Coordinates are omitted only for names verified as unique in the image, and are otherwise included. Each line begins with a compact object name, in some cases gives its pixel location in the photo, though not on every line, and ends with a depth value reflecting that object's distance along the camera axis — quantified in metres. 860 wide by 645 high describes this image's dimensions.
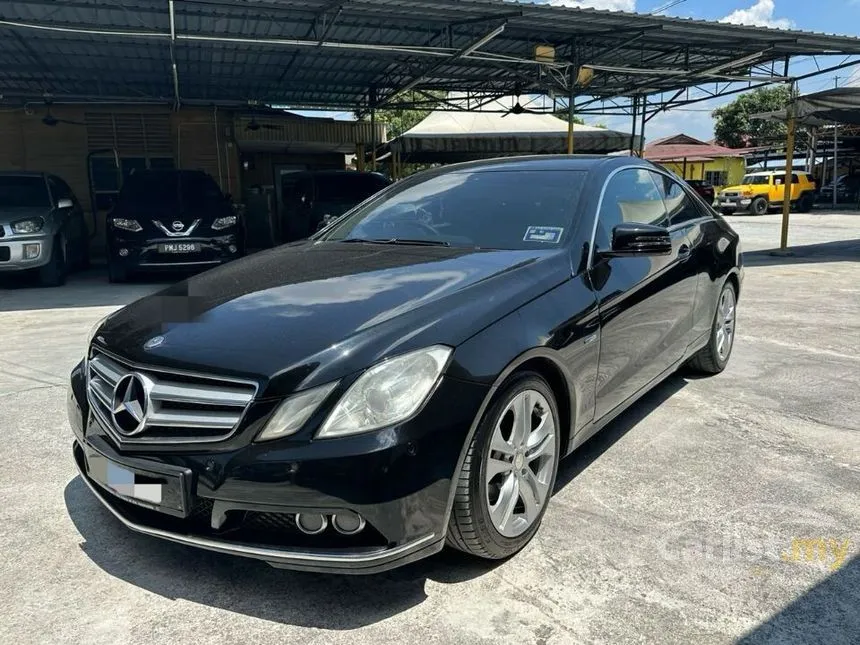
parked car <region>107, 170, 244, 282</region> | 8.88
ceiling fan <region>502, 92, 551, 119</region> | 16.78
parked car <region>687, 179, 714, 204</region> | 22.45
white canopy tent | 16.48
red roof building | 33.84
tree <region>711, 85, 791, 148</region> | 40.31
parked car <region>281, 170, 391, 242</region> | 11.21
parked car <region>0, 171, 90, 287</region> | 8.56
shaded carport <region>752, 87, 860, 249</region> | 11.37
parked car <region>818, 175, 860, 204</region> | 31.52
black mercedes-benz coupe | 1.95
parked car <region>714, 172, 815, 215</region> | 27.06
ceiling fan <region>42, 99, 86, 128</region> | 13.64
